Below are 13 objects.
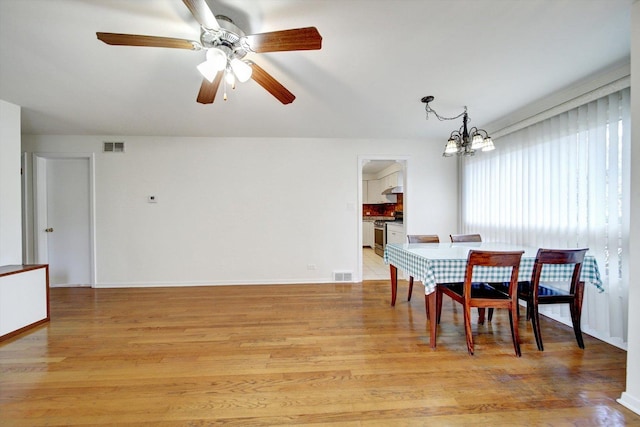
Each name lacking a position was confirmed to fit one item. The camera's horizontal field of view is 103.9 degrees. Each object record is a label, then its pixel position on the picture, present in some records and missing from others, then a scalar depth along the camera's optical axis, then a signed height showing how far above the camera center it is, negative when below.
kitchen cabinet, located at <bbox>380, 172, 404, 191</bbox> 6.23 +0.80
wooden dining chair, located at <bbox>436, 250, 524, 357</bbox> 1.95 -0.73
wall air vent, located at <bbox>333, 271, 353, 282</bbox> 4.13 -1.08
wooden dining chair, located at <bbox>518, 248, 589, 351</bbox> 2.01 -0.68
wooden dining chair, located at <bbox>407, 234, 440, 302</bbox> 3.22 -0.37
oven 6.52 -0.72
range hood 6.32 +0.53
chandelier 2.44 +0.65
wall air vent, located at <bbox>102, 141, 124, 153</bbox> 3.90 +1.01
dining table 2.06 -0.52
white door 3.90 -0.13
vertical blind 2.11 +0.21
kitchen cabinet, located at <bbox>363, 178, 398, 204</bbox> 7.96 +0.57
